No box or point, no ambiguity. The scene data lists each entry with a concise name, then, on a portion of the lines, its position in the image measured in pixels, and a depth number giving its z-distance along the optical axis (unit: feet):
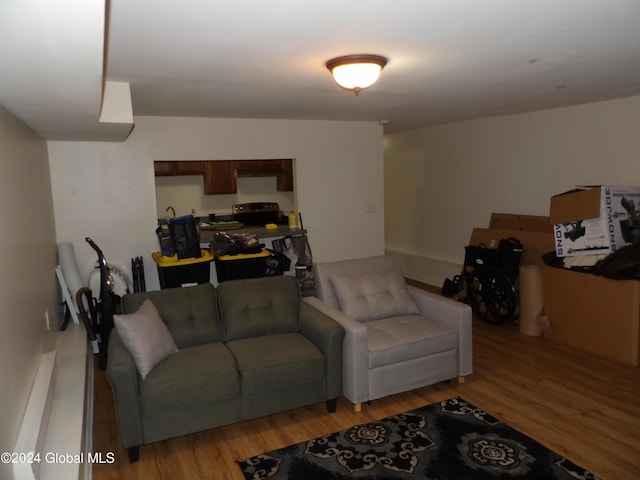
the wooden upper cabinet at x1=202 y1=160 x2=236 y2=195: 22.31
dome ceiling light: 8.34
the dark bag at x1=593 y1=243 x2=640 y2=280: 12.13
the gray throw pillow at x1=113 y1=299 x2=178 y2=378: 9.08
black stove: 23.22
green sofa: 8.81
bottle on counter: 17.86
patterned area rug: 8.29
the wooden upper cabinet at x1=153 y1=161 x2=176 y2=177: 21.39
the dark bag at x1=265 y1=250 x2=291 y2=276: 15.98
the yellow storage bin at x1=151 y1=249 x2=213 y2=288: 14.33
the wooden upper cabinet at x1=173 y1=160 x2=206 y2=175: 21.81
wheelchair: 15.62
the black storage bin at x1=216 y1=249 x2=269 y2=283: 14.89
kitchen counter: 16.33
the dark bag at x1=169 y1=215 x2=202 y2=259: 14.30
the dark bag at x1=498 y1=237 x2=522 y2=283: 15.72
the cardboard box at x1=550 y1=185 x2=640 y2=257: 12.91
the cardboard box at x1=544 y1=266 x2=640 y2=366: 12.35
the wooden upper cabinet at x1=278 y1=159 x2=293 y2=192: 23.72
